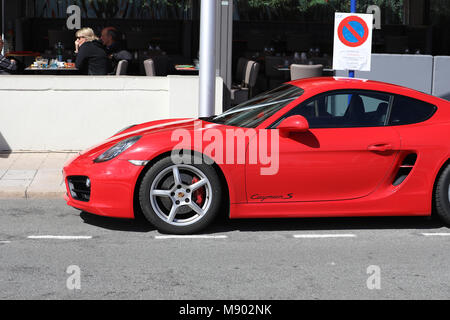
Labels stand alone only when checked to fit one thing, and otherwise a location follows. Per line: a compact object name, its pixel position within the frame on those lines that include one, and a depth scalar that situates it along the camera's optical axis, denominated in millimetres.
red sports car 6570
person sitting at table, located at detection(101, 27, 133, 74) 13234
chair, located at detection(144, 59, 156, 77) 12938
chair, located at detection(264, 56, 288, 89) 15662
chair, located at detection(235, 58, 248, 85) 14792
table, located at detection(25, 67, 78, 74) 13305
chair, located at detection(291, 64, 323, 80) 13094
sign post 10164
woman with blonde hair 12016
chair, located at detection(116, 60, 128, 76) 12273
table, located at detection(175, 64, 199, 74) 13834
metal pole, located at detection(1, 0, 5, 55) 20855
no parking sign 9789
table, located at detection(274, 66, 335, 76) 13786
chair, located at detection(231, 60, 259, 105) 13188
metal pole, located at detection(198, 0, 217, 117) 9453
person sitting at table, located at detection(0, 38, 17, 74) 11938
